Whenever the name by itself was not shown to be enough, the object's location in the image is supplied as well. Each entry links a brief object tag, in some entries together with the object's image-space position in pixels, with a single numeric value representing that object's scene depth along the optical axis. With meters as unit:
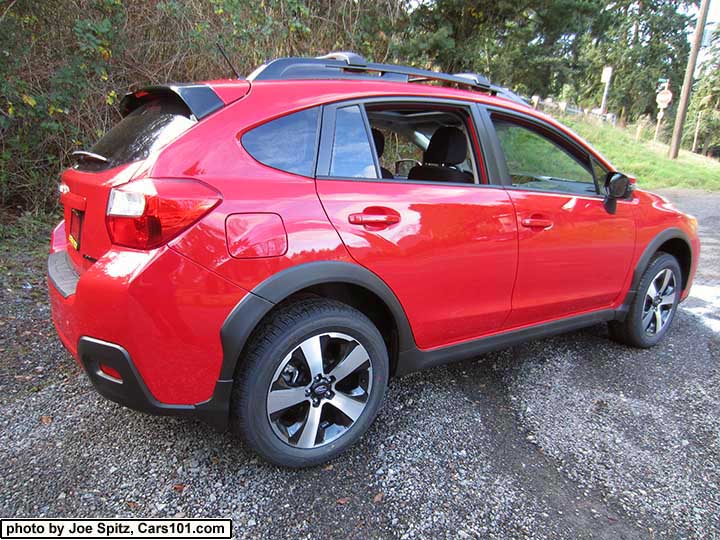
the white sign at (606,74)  20.19
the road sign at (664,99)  16.84
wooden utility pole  15.98
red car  1.78
